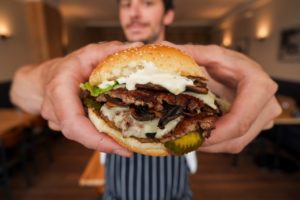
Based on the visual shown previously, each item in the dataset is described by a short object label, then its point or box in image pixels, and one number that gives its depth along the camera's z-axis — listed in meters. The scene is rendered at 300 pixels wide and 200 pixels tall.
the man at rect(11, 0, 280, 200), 0.24
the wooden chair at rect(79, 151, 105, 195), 0.47
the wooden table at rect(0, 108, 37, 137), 0.84
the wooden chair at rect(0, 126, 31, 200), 0.87
